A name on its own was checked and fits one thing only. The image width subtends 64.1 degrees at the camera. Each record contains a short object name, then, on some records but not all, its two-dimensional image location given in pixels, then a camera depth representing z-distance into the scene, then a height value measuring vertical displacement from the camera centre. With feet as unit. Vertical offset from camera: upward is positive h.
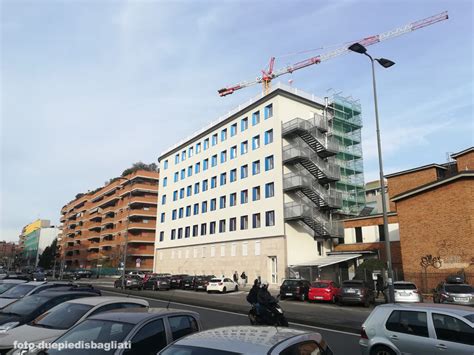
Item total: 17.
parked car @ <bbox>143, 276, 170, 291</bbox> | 116.57 -4.54
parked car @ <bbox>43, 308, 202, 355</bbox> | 17.29 -2.85
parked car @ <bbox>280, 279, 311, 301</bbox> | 87.61 -4.44
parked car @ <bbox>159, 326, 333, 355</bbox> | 11.78 -2.36
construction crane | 210.47 +123.35
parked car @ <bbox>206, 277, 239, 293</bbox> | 111.86 -4.63
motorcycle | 36.68 -4.41
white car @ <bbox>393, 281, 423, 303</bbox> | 69.15 -4.16
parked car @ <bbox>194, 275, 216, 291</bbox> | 119.24 -4.00
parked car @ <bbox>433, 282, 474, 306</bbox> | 61.26 -3.78
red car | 81.20 -4.69
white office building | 128.98 +30.02
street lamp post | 47.65 +17.30
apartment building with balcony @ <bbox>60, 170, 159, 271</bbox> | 248.93 +32.53
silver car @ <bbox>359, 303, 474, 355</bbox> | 21.39 -3.59
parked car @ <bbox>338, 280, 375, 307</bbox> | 73.15 -4.41
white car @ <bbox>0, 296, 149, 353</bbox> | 21.70 -3.05
